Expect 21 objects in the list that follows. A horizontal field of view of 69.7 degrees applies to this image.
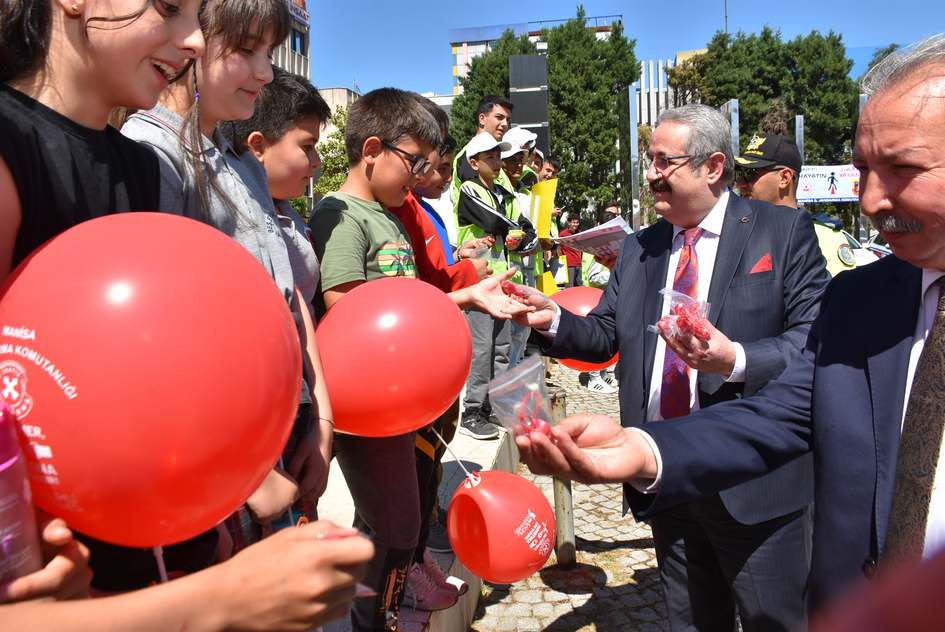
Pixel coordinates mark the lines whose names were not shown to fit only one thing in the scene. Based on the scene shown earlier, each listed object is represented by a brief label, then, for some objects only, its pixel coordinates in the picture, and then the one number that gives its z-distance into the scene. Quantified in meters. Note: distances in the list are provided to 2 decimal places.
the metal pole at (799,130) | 12.95
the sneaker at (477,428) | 5.38
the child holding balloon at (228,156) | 1.76
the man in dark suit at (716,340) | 2.49
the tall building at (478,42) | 44.91
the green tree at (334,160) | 19.69
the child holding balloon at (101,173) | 0.91
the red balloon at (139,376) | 0.99
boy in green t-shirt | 2.55
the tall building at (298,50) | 38.88
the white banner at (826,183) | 22.64
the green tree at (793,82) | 39.06
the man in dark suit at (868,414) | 1.52
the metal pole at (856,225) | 25.42
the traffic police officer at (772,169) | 4.39
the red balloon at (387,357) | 2.22
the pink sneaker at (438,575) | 3.16
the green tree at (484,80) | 39.81
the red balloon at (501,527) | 2.47
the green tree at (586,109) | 36.97
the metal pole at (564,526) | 4.01
